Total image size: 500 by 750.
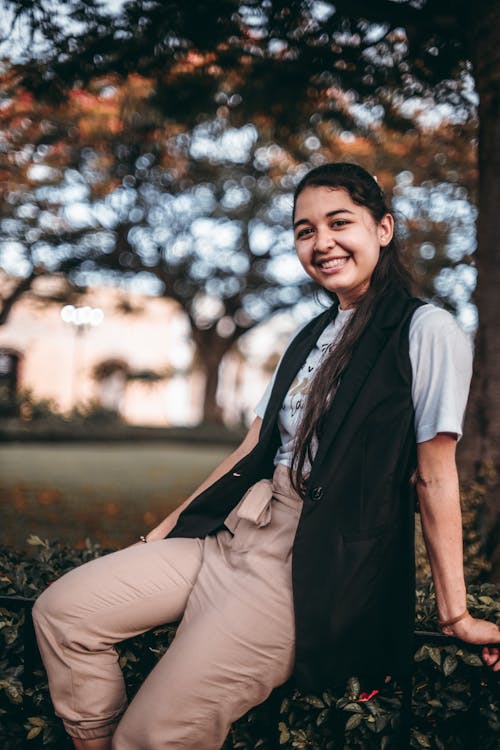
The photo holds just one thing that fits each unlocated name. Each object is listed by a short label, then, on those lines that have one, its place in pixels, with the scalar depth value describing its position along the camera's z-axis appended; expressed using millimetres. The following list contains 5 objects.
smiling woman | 1717
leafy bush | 1885
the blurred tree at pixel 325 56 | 3865
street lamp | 18766
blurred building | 30202
